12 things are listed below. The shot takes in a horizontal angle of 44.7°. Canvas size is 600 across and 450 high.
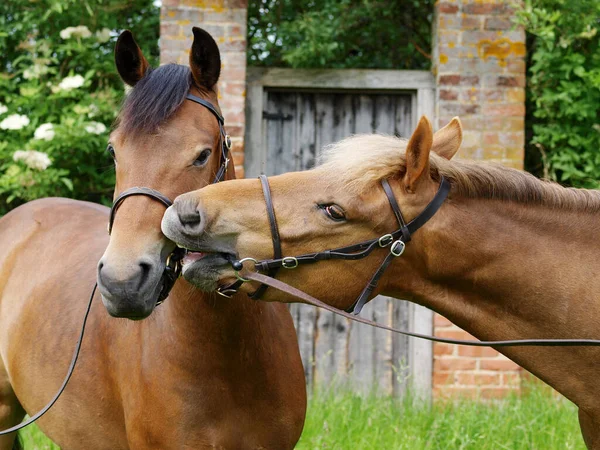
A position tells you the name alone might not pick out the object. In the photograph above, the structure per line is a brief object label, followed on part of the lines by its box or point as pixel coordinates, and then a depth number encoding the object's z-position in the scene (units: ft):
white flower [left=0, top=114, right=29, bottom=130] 17.71
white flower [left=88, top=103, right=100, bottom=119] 18.07
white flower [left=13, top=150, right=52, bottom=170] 17.33
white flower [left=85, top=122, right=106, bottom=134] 17.78
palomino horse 7.27
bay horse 7.68
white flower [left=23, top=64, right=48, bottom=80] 18.35
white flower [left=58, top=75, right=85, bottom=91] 17.97
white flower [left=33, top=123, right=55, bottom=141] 17.51
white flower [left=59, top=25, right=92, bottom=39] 18.13
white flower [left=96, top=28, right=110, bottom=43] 18.63
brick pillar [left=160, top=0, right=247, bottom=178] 17.04
